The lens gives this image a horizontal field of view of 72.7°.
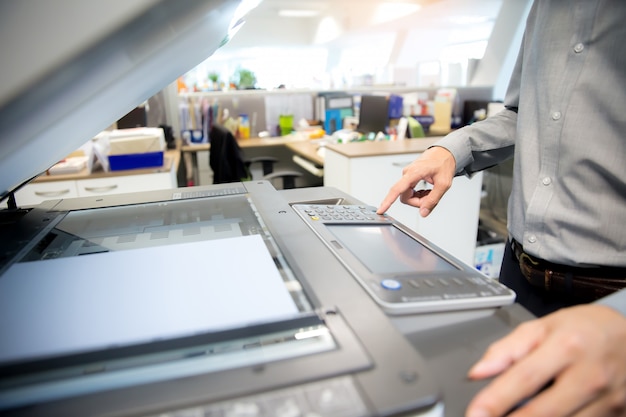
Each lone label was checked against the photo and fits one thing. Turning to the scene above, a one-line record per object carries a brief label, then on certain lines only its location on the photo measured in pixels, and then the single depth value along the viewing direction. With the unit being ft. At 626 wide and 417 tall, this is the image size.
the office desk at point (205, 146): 10.84
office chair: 8.96
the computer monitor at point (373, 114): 11.36
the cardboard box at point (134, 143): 7.07
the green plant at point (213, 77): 13.72
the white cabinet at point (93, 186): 6.88
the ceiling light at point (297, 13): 28.10
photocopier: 0.97
